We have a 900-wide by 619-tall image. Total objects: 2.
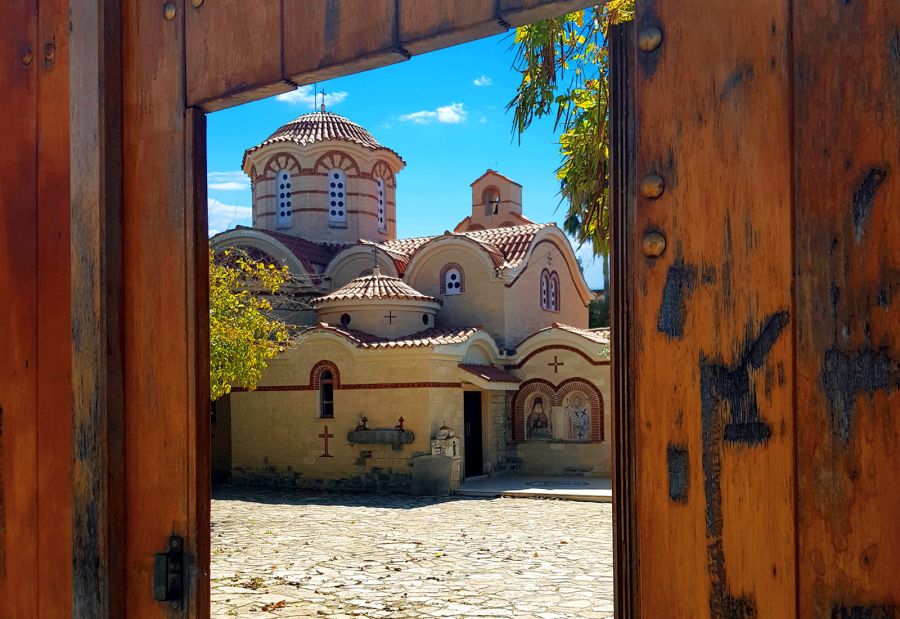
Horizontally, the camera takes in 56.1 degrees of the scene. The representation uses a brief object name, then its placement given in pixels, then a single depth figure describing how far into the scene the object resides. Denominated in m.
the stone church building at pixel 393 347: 16.89
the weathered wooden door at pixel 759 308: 1.21
